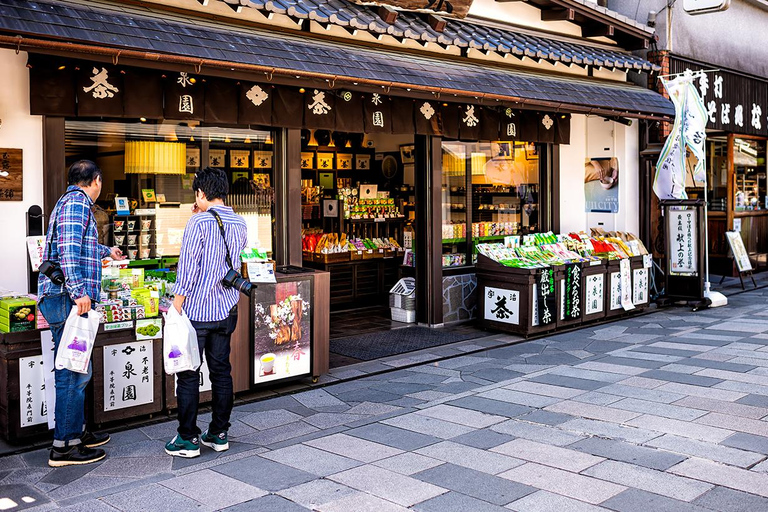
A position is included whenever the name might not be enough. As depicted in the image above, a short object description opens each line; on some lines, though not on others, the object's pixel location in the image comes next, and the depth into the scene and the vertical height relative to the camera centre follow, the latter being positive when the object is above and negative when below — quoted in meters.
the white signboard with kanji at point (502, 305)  11.54 -1.05
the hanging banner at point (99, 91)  7.80 +1.69
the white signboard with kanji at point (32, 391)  6.61 -1.32
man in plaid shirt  6.16 -0.34
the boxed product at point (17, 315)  6.58 -0.61
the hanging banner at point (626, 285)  13.17 -0.86
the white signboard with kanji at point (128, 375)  7.06 -1.27
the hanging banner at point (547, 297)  11.48 -0.91
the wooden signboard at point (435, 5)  10.40 +3.57
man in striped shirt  6.32 -0.48
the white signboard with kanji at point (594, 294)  12.46 -0.95
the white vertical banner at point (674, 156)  13.73 +1.55
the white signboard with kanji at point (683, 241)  13.99 -0.07
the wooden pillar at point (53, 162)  7.74 +0.91
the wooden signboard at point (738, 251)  16.55 -0.33
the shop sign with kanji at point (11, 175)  7.53 +0.76
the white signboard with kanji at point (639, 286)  13.55 -0.89
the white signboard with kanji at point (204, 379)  7.67 -1.42
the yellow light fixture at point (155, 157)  9.16 +1.13
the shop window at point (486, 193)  12.83 +0.87
